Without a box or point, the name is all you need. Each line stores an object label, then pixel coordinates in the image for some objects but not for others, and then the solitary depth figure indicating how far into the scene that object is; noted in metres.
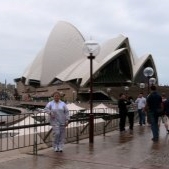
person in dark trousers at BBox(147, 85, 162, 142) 7.84
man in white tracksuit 6.05
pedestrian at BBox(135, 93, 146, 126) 11.65
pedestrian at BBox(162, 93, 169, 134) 8.80
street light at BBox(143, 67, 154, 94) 14.73
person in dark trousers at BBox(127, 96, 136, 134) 10.47
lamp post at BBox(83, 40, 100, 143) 7.81
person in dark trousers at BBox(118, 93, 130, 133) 9.82
